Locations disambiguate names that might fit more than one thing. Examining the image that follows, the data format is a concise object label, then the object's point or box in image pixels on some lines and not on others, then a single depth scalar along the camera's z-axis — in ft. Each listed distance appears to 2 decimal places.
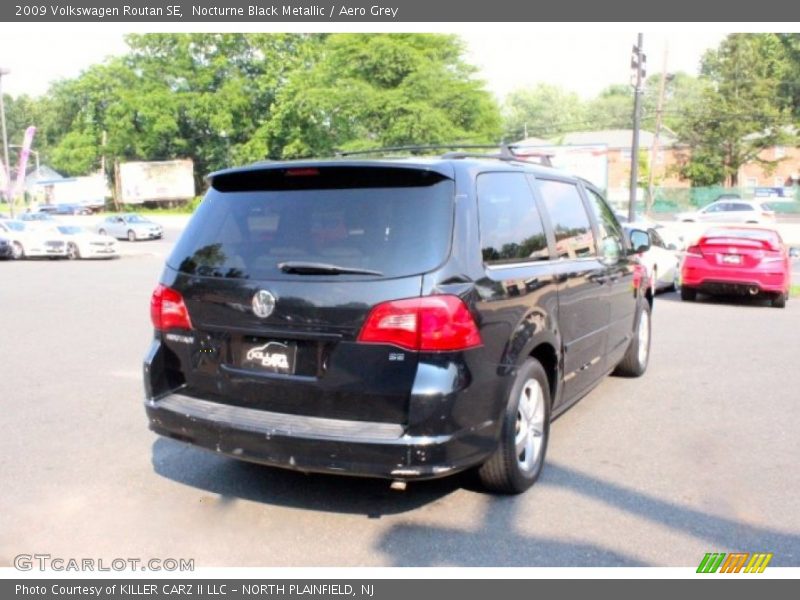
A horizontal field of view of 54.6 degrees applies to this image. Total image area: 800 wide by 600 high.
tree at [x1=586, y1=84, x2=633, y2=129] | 316.19
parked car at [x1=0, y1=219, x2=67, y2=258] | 86.17
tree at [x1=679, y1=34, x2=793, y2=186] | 197.16
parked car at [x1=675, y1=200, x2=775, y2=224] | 111.65
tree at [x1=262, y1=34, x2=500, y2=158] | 147.84
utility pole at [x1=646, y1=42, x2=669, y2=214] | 131.34
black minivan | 12.46
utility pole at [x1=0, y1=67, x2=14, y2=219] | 117.22
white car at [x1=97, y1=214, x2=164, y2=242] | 125.08
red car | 41.24
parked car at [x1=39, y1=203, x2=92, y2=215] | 233.14
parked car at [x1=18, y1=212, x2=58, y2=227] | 119.03
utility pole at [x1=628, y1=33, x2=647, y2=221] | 67.46
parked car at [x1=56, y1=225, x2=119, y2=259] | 86.48
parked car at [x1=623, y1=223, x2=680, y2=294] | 47.78
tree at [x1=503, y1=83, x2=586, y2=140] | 327.67
